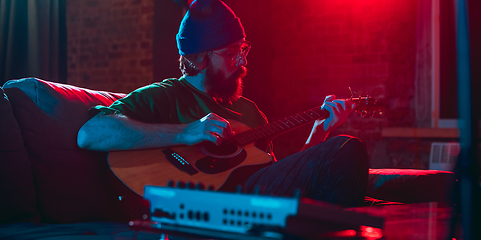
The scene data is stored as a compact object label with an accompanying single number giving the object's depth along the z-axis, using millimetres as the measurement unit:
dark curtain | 2697
